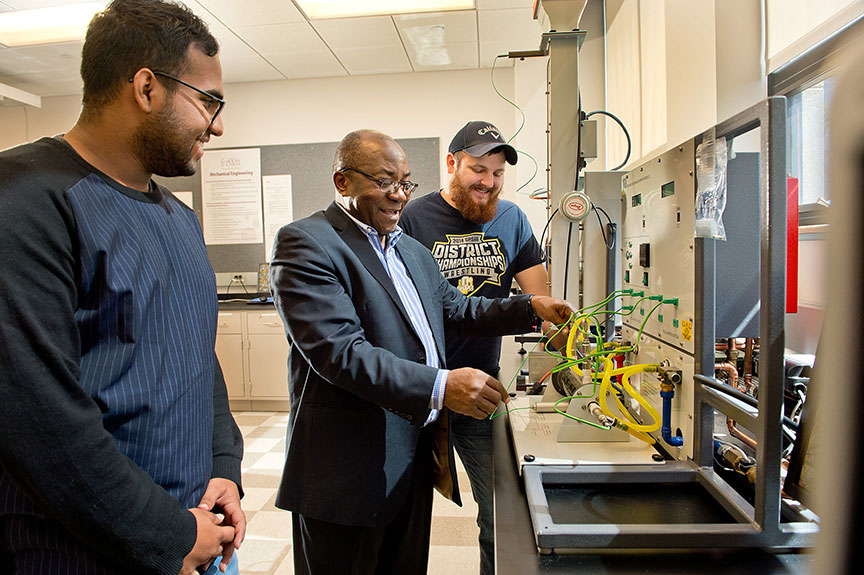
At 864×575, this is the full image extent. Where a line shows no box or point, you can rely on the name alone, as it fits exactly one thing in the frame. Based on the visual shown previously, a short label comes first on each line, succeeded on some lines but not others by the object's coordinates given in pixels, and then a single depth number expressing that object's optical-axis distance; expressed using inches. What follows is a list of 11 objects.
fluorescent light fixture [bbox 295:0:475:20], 124.4
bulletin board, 174.7
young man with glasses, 26.7
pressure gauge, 58.7
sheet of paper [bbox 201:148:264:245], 179.6
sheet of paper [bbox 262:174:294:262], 179.6
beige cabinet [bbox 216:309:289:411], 166.4
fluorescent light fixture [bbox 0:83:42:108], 153.0
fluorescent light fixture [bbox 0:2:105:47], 121.5
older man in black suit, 45.0
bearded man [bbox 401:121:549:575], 71.7
